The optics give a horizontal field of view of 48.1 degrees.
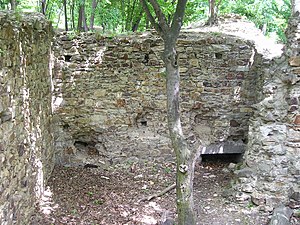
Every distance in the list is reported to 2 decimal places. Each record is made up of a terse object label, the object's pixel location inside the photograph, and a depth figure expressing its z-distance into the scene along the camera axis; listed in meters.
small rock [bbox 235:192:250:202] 4.44
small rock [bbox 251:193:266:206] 4.35
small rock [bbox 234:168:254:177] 4.52
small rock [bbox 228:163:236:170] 5.40
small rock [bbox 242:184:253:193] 4.45
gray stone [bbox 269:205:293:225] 3.85
